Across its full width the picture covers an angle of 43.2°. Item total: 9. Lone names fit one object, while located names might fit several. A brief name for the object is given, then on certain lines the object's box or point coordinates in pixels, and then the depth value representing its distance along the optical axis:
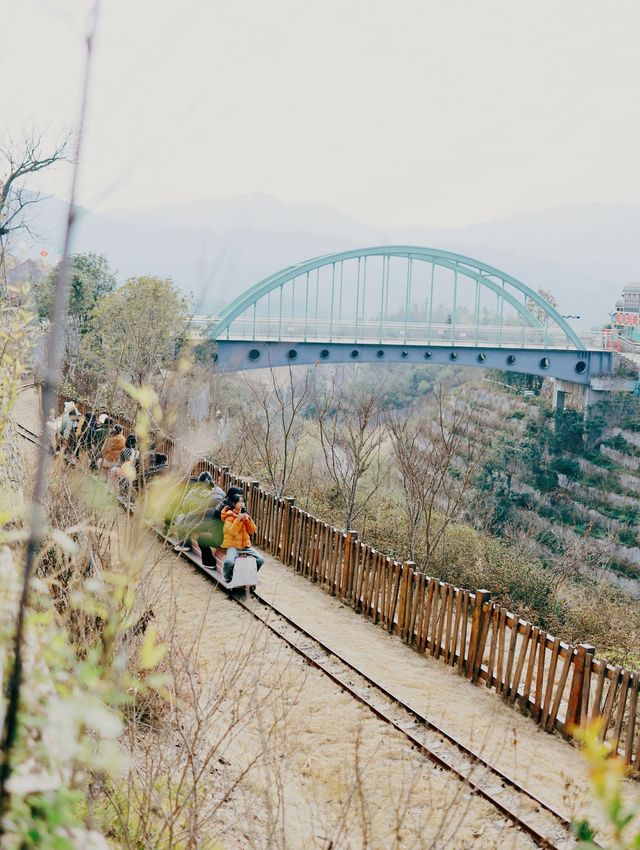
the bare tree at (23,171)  15.22
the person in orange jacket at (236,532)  8.78
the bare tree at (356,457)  15.02
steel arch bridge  28.97
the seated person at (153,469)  8.26
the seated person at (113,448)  10.43
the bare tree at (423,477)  13.89
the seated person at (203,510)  9.05
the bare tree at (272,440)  16.80
